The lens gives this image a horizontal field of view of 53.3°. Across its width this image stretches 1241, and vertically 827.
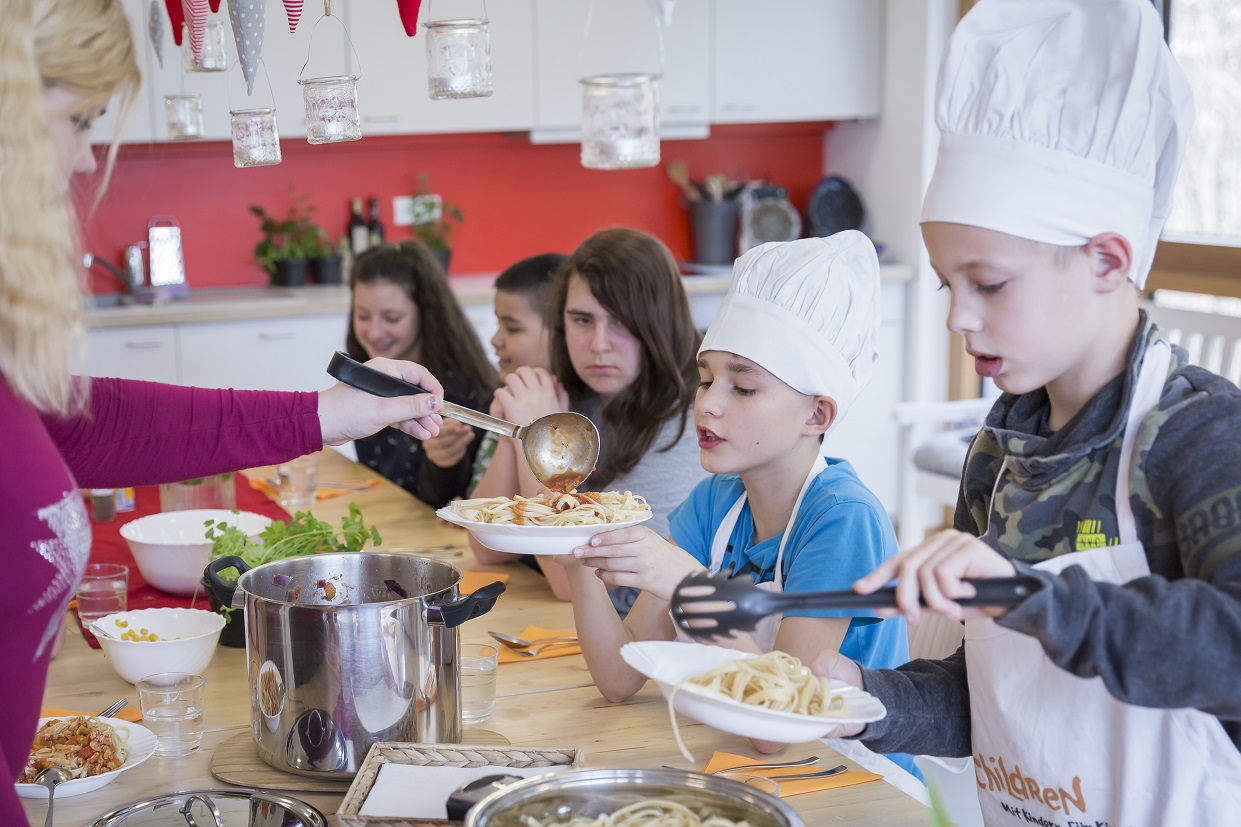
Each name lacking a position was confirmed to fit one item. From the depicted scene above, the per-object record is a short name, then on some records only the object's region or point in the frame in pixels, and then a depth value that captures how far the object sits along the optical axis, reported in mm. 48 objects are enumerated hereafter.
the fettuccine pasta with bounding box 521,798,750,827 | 1061
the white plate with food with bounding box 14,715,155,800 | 1337
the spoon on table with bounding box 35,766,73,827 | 1320
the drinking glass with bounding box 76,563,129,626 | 1978
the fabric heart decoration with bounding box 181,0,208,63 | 2035
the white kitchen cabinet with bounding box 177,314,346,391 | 4500
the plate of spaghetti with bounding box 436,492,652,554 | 1522
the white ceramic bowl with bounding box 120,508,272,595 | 2113
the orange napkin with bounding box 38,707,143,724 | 1558
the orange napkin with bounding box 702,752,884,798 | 1355
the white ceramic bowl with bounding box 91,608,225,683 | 1664
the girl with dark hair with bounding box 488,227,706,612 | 2496
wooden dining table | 1323
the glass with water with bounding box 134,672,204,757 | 1479
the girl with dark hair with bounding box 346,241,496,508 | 3434
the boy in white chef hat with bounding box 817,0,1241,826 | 1174
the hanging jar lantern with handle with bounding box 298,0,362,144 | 1837
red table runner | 2123
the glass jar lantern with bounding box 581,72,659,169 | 2186
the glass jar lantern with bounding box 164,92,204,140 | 2824
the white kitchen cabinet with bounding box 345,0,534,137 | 4750
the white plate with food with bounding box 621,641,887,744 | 1086
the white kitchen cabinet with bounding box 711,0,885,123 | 5211
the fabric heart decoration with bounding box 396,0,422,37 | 1873
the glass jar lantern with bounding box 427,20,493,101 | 1947
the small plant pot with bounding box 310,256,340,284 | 5043
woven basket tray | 1281
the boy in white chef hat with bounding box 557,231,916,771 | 1706
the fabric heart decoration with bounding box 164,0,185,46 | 2309
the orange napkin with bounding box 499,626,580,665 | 1815
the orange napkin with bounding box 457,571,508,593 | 2190
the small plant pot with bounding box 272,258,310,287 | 4980
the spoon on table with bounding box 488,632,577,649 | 1853
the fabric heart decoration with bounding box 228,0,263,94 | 1762
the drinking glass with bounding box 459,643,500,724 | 1578
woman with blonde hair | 1056
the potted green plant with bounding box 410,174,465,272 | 5168
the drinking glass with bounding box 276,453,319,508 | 2857
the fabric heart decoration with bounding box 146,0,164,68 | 2678
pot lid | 1267
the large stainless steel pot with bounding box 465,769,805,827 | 1043
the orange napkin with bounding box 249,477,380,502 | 2973
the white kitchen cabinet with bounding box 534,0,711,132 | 4949
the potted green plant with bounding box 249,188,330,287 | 5000
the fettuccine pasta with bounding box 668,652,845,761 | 1155
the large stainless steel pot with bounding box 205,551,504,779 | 1329
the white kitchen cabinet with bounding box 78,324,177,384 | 4383
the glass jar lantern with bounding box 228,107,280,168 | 1956
